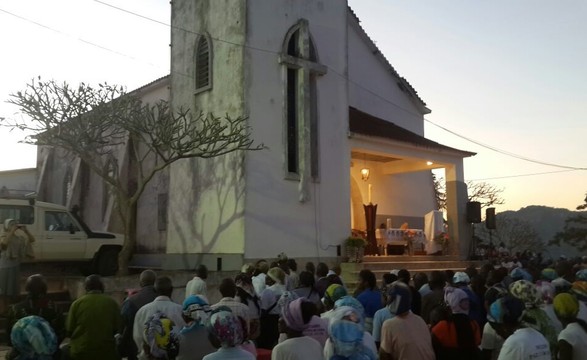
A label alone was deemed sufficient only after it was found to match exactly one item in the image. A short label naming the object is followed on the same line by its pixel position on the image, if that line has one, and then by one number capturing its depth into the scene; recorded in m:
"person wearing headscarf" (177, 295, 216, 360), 4.72
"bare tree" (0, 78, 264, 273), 14.41
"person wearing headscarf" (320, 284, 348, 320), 6.05
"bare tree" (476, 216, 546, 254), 52.16
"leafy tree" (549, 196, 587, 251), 35.95
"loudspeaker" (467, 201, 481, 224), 20.52
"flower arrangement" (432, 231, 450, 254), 20.02
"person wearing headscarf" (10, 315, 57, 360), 4.05
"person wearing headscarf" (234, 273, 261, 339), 6.95
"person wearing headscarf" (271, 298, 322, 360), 4.01
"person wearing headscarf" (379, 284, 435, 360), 4.74
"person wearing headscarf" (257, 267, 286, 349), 7.17
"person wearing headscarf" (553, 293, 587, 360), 4.66
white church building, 15.93
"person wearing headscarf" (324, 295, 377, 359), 4.11
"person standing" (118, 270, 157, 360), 6.31
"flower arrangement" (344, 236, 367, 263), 16.84
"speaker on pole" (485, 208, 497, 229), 21.58
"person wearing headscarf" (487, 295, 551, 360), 3.97
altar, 19.12
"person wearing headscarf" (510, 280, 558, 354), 4.80
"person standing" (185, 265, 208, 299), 8.48
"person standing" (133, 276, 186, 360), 5.53
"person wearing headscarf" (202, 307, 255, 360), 3.75
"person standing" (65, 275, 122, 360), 5.59
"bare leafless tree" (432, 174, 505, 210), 42.27
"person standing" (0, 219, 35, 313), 10.85
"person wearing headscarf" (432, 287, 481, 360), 5.08
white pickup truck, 13.48
